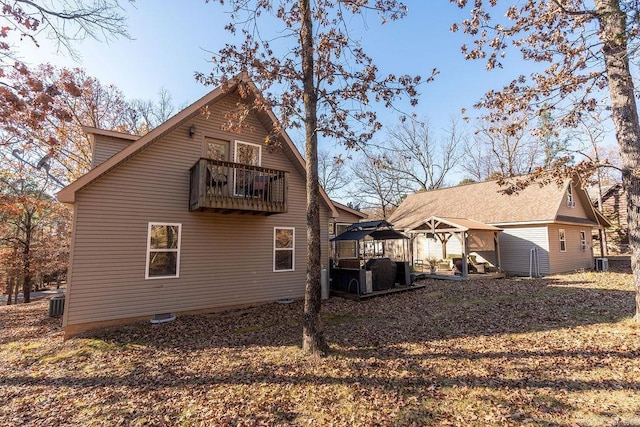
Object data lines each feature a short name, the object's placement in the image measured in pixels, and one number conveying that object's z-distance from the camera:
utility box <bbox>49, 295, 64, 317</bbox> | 10.60
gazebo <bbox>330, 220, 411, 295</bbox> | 11.72
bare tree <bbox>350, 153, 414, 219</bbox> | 35.81
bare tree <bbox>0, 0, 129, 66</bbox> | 6.29
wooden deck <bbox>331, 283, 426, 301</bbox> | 11.11
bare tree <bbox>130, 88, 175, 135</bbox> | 21.92
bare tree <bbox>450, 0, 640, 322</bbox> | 6.79
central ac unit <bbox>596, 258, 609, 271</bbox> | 18.31
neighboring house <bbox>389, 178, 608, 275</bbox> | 17.05
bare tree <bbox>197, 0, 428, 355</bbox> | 6.07
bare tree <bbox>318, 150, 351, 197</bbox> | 35.88
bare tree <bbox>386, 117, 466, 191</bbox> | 34.41
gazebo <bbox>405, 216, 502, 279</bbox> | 16.05
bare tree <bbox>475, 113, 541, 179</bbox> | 30.28
